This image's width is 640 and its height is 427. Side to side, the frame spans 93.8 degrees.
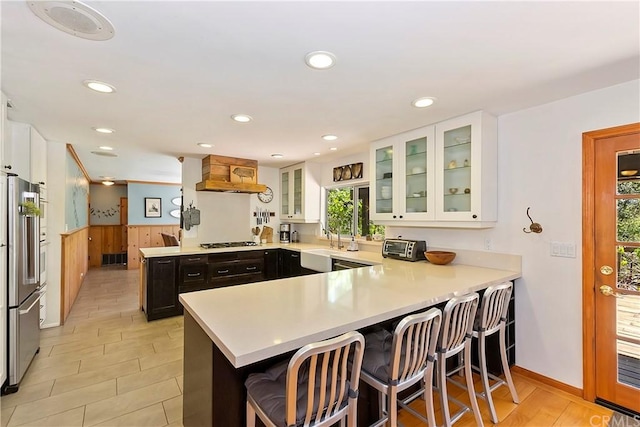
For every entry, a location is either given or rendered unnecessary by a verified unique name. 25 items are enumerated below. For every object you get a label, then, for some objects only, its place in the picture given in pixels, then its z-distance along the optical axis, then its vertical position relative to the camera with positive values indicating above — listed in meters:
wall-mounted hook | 2.45 -0.12
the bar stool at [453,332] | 1.67 -0.69
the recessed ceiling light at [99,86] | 1.99 +0.87
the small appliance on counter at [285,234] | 5.40 -0.37
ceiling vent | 1.26 +0.88
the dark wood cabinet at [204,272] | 3.83 -0.84
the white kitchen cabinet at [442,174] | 2.59 +0.37
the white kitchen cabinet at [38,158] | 3.22 +0.62
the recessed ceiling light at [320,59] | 1.64 +0.87
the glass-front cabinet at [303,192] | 4.86 +0.35
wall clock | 5.41 +0.32
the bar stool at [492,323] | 1.98 -0.77
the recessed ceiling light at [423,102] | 2.27 +0.87
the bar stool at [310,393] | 1.07 -0.76
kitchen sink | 3.66 -0.59
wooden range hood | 4.36 +0.58
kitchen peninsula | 1.26 -0.51
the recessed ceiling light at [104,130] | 3.09 +0.87
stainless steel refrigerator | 2.26 -0.49
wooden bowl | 2.93 -0.43
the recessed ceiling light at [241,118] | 2.65 +0.87
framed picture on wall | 8.12 +0.18
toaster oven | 3.19 -0.39
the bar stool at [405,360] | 1.39 -0.77
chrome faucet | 4.54 -0.39
